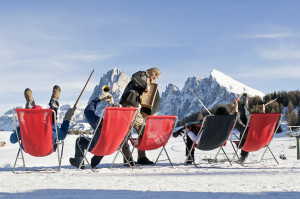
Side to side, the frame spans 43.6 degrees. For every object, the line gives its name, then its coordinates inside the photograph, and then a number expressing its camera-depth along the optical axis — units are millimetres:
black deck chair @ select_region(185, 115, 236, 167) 5230
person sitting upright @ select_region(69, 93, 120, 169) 4707
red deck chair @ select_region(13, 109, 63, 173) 4328
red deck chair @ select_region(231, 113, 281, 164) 5504
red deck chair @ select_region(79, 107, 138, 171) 4531
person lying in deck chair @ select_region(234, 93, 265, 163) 5791
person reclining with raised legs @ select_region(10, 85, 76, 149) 4660
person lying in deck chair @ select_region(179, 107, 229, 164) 5559
